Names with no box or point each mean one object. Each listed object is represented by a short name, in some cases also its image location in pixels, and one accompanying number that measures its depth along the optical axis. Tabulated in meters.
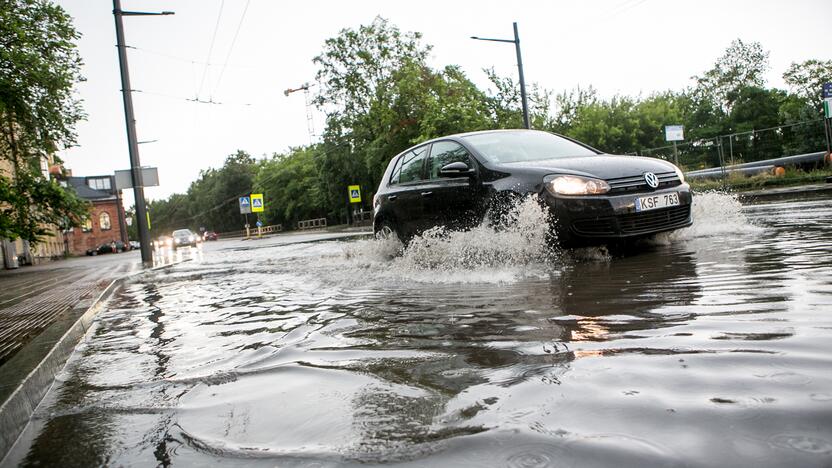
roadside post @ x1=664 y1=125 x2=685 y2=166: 16.94
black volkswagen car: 5.66
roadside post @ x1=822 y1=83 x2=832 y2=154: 13.77
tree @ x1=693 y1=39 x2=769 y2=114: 67.19
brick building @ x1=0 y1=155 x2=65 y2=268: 28.78
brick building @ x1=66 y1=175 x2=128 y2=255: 78.31
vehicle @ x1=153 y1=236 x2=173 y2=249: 45.22
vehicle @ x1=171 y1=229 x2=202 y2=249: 43.44
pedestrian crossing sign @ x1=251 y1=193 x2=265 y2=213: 48.66
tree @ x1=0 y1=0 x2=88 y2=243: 19.27
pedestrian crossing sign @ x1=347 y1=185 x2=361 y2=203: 41.19
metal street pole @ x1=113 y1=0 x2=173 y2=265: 15.98
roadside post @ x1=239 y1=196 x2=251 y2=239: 52.49
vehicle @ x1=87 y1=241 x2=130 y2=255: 61.28
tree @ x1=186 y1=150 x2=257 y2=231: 101.06
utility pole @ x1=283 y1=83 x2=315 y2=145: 47.81
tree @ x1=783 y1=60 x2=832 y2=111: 60.50
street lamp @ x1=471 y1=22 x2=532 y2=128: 20.37
